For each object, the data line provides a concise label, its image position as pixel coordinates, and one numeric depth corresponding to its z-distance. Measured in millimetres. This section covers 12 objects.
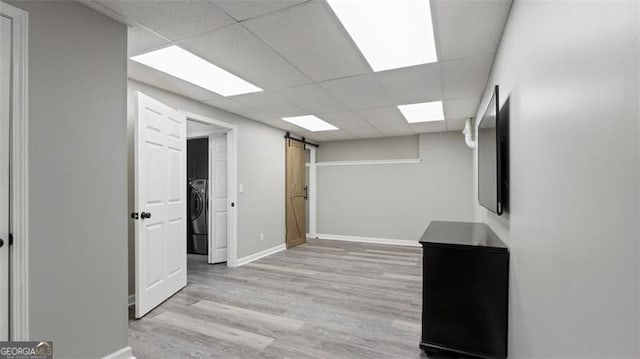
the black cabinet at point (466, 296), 1831
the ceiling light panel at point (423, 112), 3802
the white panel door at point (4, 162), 1429
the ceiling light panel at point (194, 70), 2371
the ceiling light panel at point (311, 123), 4562
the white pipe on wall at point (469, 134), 4527
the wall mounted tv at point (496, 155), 1806
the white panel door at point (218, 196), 4621
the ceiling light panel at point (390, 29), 1705
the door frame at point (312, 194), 6922
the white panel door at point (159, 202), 2627
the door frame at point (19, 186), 1460
